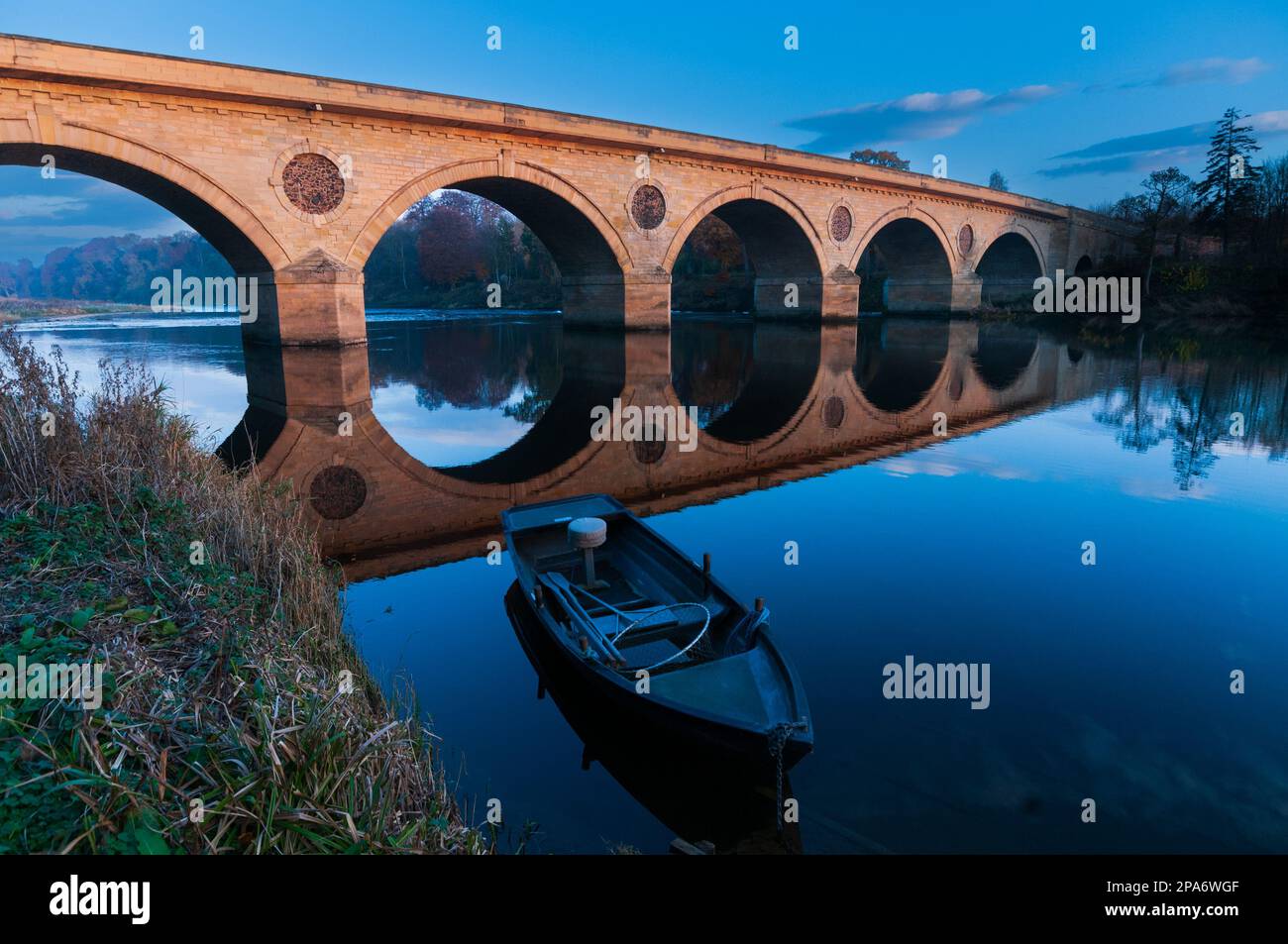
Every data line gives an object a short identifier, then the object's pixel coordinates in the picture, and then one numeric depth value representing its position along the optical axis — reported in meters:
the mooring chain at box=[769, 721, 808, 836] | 3.66
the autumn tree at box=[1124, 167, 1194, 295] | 43.31
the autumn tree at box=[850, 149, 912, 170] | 75.50
